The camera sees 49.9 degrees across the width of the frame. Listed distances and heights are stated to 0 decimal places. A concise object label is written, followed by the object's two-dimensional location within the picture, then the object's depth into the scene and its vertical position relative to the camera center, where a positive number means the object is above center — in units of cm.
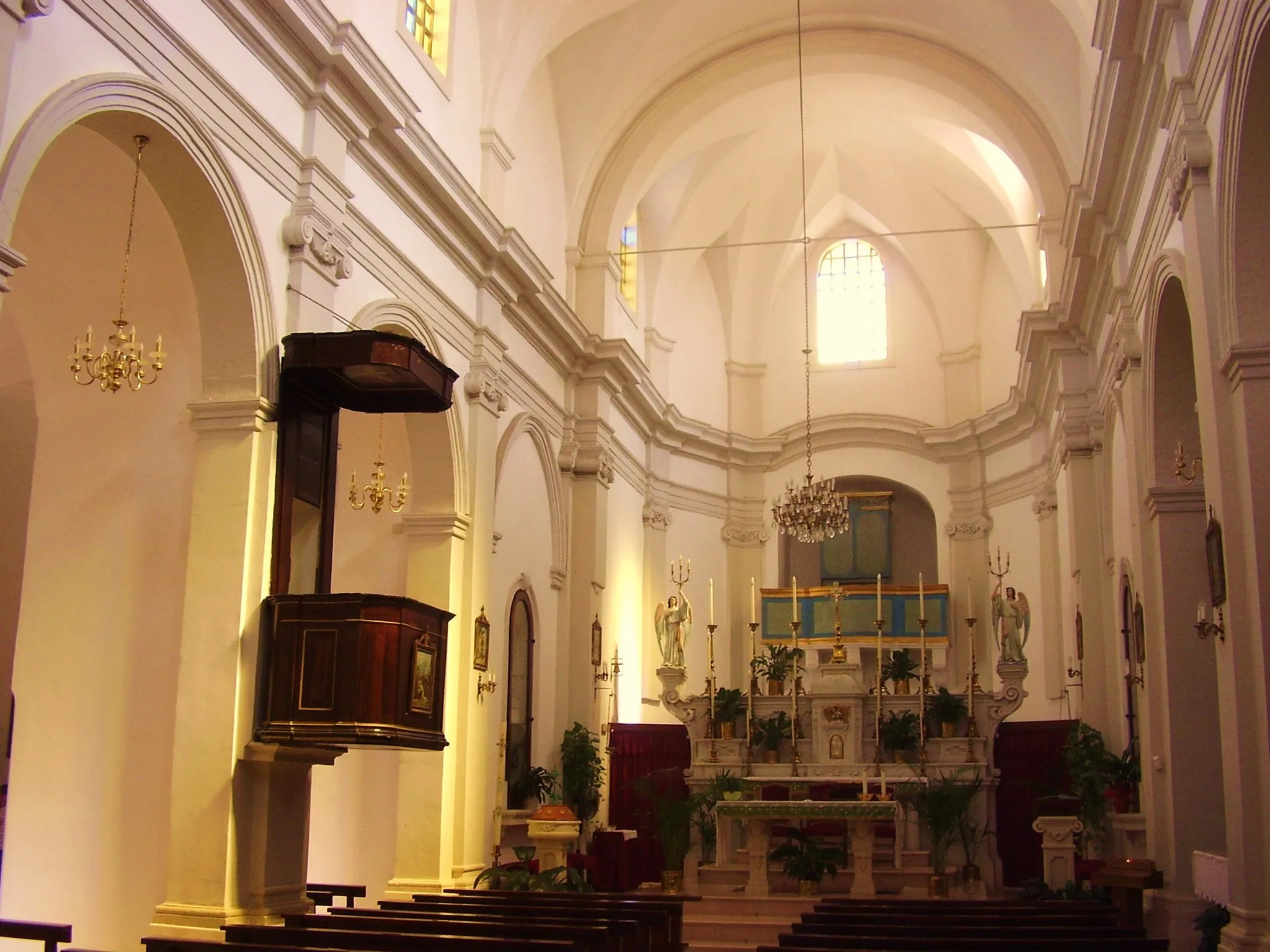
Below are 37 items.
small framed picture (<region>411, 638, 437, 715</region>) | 887 +54
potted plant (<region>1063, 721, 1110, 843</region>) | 1327 -9
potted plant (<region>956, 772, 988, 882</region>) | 1415 -71
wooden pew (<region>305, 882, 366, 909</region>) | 972 -92
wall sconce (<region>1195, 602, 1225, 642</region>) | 841 +89
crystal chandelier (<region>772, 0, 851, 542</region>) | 1565 +285
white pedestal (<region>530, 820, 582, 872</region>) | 1259 -69
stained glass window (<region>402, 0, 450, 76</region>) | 1264 +673
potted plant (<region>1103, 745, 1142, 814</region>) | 1292 -9
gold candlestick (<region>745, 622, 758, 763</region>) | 1568 +62
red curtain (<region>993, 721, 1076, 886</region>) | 1617 -29
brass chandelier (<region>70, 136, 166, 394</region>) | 757 +218
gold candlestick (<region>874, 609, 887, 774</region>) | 1516 +46
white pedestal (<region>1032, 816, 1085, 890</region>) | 1273 -71
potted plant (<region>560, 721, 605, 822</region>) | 1530 -11
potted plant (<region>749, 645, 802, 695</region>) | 1658 +120
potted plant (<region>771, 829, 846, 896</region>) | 1286 -90
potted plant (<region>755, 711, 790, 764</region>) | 1598 +36
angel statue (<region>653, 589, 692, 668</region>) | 1728 +172
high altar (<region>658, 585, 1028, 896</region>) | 1292 +1
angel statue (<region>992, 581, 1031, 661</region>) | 1571 +167
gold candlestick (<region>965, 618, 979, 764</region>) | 1512 +42
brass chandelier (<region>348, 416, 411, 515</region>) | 1041 +202
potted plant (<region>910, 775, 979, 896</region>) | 1379 -44
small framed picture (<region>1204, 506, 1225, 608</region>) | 834 +125
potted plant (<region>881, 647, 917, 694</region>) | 1647 +112
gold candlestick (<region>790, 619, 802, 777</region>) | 1502 +47
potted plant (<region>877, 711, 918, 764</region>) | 1550 +35
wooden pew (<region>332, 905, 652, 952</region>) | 736 -86
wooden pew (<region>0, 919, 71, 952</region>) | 590 -75
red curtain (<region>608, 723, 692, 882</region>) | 1650 -1
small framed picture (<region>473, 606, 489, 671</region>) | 1265 +106
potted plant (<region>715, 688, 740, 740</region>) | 1618 +64
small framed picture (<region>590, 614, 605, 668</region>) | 1645 +140
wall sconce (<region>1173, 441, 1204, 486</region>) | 900 +214
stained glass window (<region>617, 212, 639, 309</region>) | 1947 +705
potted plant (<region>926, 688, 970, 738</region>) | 1545 +63
